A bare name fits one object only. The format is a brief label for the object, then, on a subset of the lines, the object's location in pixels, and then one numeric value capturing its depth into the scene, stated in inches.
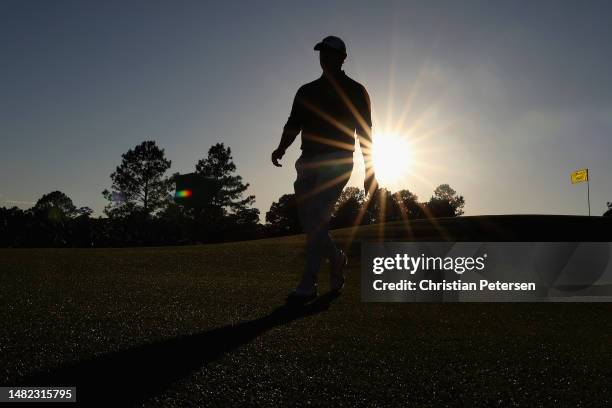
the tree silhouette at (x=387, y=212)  4163.4
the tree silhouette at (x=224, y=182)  2979.8
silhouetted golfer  200.2
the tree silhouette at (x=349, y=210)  3121.1
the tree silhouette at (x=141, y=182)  2940.5
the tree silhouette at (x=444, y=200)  4569.4
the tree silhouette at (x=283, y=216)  3786.9
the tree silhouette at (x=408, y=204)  4514.5
